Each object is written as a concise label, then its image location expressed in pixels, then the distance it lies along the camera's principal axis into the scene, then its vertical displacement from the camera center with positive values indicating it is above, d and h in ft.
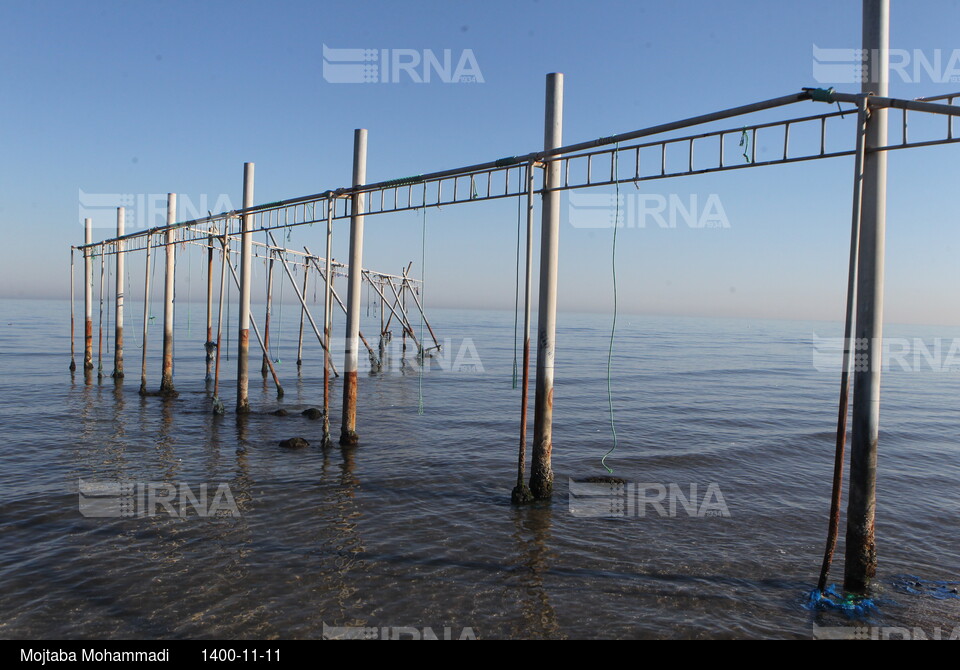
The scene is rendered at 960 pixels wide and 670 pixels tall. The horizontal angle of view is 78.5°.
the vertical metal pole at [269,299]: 91.80 +2.53
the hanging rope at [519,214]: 32.63 +6.03
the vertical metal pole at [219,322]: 60.70 -1.13
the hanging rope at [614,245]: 28.60 +4.24
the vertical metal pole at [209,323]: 68.28 -1.43
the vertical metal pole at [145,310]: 68.23 +0.04
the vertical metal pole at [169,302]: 65.77 +1.03
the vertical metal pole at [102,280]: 81.00 +4.22
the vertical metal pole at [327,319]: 44.06 -0.25
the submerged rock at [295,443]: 47.14 -10.37
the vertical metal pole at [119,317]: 73.20 -0.99
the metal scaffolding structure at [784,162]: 20.58 +5.76
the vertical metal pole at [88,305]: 88.22 +0.55
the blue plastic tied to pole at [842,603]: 22.77 -10.83
